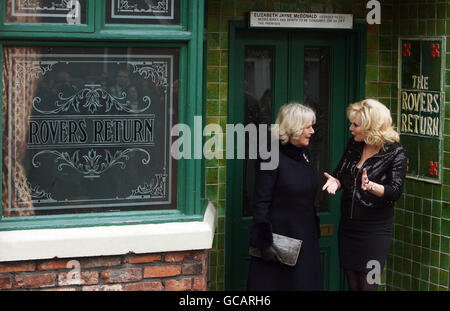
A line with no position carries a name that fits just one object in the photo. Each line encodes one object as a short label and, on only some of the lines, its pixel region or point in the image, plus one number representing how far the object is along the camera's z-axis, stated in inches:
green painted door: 254.7
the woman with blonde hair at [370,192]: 221.8
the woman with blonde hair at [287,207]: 215.2
